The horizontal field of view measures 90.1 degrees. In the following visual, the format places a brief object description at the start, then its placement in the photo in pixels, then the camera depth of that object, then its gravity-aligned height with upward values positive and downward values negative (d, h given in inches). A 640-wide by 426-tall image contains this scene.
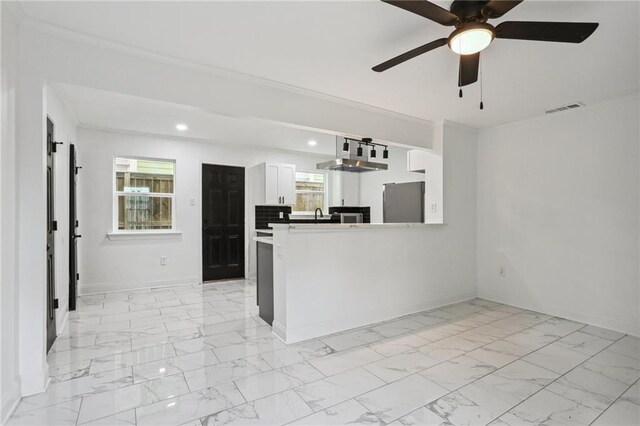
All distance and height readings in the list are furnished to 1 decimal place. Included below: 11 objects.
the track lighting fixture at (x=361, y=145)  154.8 +34.3
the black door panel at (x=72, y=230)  157.8 -8.7
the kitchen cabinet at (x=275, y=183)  235.0 +21.7
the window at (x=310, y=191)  270.1 +18.0
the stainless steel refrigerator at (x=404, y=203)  193.5 +5.8
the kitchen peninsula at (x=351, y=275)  123.0 -27.8
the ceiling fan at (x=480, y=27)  64.0 +39.7
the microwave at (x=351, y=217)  255.7 -4.6
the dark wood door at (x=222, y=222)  226.7 -7.1
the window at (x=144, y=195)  202.8 +11.7
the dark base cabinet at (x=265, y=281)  138.3 -31.0
